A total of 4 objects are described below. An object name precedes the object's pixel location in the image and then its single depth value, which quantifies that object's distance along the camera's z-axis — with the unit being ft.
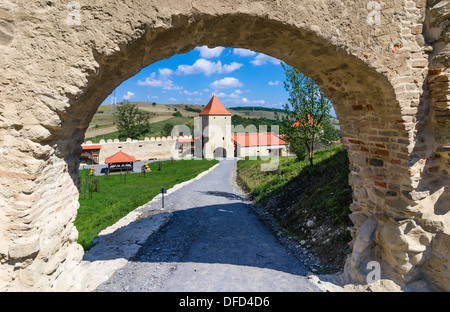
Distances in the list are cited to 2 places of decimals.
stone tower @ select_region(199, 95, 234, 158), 120.57
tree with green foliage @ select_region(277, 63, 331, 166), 38.47
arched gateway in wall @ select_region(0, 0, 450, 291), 8.75
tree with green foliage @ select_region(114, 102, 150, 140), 148.77
